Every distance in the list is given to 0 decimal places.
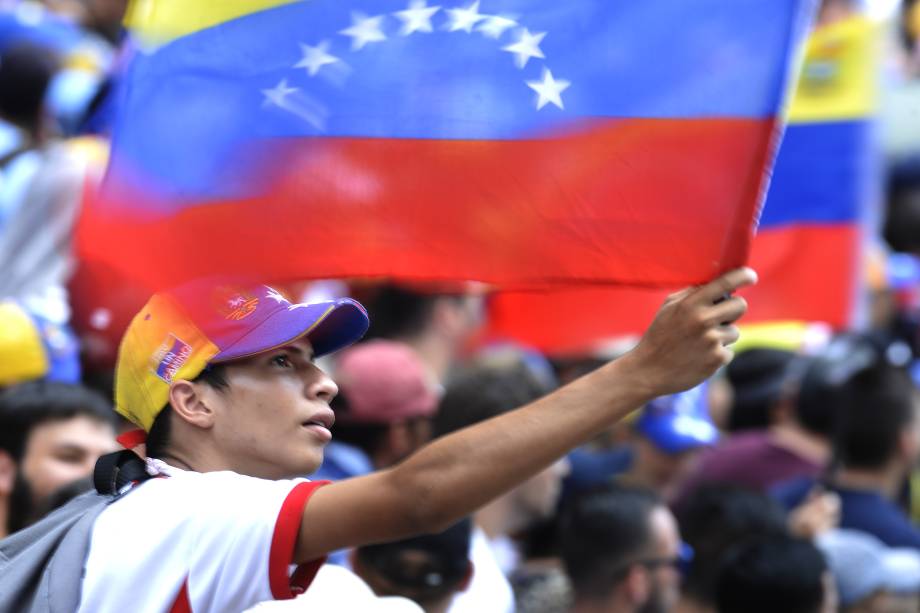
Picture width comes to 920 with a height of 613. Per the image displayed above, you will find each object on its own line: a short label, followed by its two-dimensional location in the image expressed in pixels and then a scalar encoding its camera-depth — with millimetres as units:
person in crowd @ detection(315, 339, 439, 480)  12711
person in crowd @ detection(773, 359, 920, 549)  14148
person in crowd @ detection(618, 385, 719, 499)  15062
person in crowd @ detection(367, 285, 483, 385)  14711
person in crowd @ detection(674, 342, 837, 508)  14273
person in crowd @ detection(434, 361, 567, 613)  11617
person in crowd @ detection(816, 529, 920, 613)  12437
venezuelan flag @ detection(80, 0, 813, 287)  7328
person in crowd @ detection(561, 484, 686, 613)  11500
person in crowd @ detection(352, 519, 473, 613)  9695
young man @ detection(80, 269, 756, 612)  6273
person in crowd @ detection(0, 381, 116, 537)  10570
